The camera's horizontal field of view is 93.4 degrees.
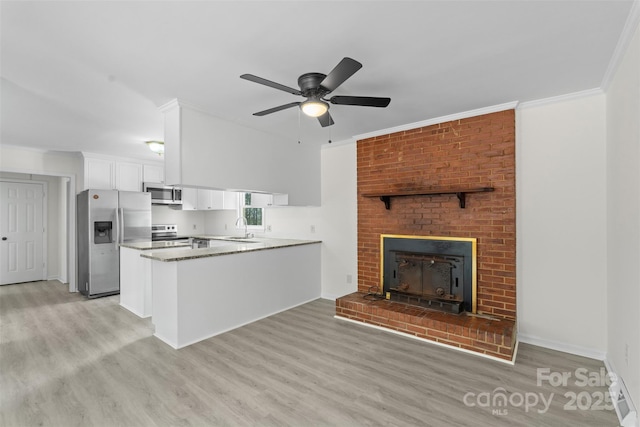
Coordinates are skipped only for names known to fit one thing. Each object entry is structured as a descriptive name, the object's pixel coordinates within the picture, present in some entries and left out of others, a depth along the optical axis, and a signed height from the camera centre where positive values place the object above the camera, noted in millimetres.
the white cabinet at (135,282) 3930 -938
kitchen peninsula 3078 -865
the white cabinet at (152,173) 5898 +809
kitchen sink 5102 -456
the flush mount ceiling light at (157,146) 4289 +974
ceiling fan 2320 +893
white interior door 5891 -369
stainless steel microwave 5860 +397
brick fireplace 3145 -16
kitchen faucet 6021 -153
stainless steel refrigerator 4910 -324
